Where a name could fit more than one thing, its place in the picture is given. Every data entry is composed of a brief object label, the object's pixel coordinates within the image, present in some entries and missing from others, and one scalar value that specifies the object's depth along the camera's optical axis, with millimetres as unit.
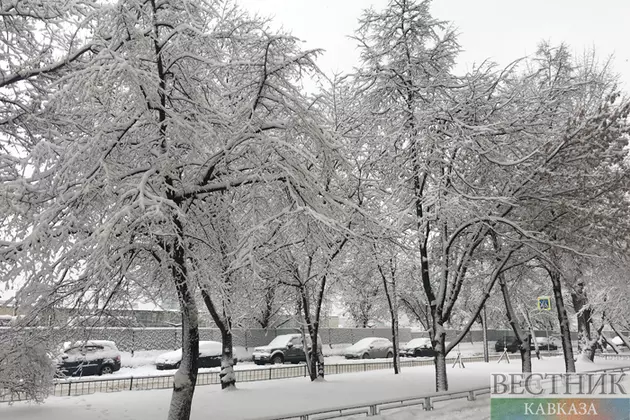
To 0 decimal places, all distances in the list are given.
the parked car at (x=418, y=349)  34969
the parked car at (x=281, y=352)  25719
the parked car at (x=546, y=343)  40688
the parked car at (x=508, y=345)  39375
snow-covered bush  8695
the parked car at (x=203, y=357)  22062
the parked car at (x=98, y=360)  19094
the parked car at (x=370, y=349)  31141
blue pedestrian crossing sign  20608
